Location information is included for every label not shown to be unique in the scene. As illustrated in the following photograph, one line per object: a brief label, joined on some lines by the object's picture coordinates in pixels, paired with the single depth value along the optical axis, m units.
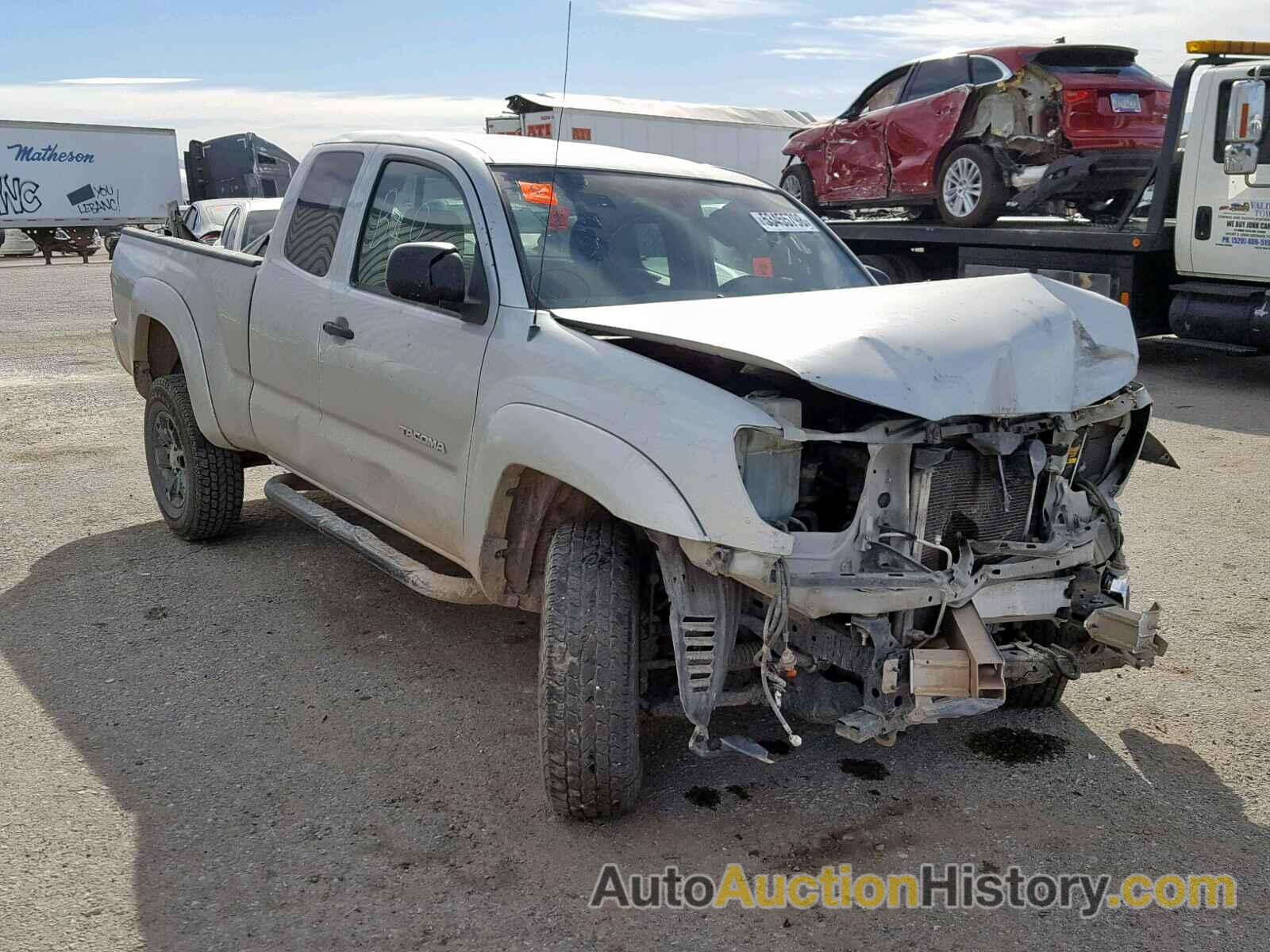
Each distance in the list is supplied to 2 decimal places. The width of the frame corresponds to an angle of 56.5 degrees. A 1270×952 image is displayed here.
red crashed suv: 10.66
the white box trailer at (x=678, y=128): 28.14
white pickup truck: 3.12
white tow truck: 9.28
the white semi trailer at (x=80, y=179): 33.12
